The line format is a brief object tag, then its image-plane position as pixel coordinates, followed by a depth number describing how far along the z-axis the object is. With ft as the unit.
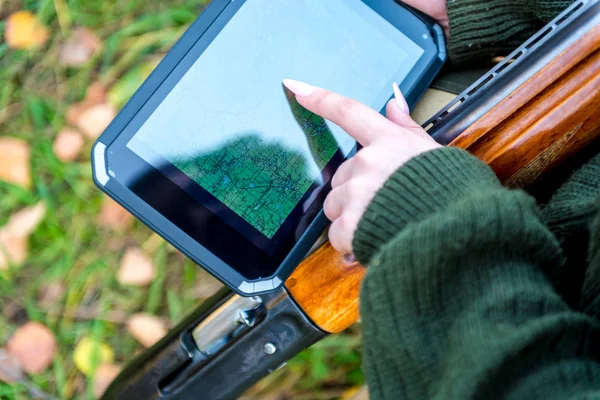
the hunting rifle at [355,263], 2.42
